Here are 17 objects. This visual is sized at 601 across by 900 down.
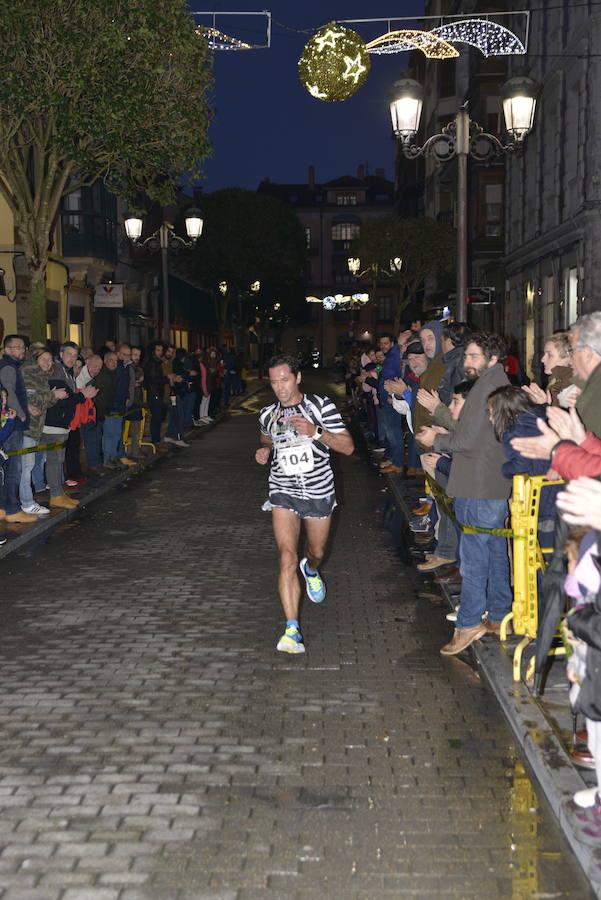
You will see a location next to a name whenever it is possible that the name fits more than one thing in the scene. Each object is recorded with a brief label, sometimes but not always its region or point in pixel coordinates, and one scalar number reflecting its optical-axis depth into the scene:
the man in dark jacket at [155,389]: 21.39
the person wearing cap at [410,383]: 12.06
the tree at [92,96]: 16.50
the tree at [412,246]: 52.88
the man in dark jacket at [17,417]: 11.75
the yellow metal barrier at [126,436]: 19.72
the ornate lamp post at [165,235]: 24.77
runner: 7.04
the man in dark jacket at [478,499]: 7.02
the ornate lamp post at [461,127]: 14.14
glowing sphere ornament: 11.78
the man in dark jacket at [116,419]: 17.81
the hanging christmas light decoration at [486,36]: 13.10
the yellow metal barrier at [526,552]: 6.62
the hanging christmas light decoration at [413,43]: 12.55
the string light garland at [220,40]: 13.85
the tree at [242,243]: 62.78
